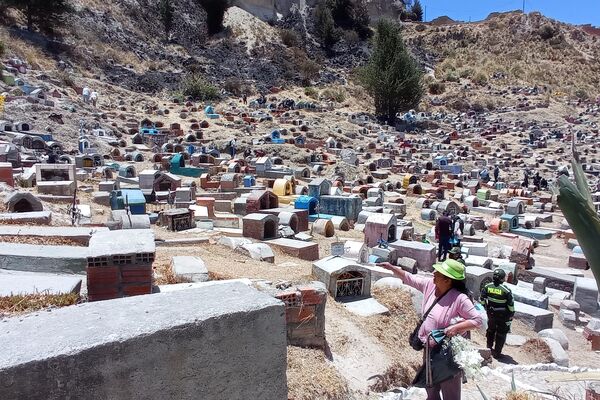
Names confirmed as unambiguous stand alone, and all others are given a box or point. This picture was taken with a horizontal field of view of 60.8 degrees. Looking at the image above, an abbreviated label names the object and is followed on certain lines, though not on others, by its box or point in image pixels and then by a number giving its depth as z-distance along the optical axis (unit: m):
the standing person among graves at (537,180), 24.46
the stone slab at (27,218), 7.11
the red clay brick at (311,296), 5.20
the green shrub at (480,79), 51.00
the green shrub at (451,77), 52.09
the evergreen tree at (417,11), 73.75
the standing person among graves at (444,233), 11.29
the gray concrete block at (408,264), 10.37
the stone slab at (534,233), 16.42
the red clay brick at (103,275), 4.11
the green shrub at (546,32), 59.94
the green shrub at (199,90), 37.16
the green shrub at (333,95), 43.09
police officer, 6.50
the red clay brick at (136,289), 4.24
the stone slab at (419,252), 10.81
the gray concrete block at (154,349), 2.44
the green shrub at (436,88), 50.59
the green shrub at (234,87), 40.91
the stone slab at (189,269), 5.61
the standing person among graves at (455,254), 8.24
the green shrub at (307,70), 46.37
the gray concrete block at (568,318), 9.41
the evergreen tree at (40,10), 35.51
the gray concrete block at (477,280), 9.51
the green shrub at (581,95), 48.31
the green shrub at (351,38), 57.12
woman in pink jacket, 3.61
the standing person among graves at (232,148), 25.81
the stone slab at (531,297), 9.41
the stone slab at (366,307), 6.52
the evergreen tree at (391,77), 41.03
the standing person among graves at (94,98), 29.53
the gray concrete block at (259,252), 9.10
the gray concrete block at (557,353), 7.27
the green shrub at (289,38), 53.19
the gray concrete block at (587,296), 10.13
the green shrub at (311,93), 42.62
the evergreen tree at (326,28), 56.12
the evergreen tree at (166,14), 47.09
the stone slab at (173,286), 4.79
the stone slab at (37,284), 3.95
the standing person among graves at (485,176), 25.11
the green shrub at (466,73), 52.69
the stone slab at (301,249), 10.21
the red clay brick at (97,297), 4.14
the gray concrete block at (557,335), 8.04
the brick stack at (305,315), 5.14
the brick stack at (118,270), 4.13
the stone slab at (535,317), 8.70
